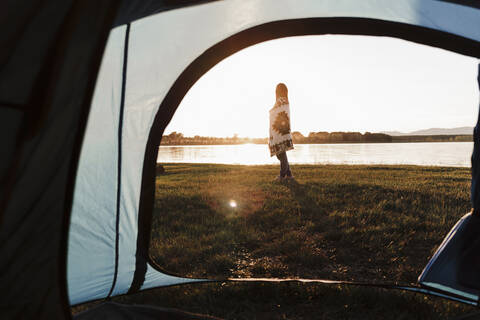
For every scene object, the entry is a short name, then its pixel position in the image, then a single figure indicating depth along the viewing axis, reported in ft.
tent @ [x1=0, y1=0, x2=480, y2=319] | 2.32
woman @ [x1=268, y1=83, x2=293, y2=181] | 18.94
